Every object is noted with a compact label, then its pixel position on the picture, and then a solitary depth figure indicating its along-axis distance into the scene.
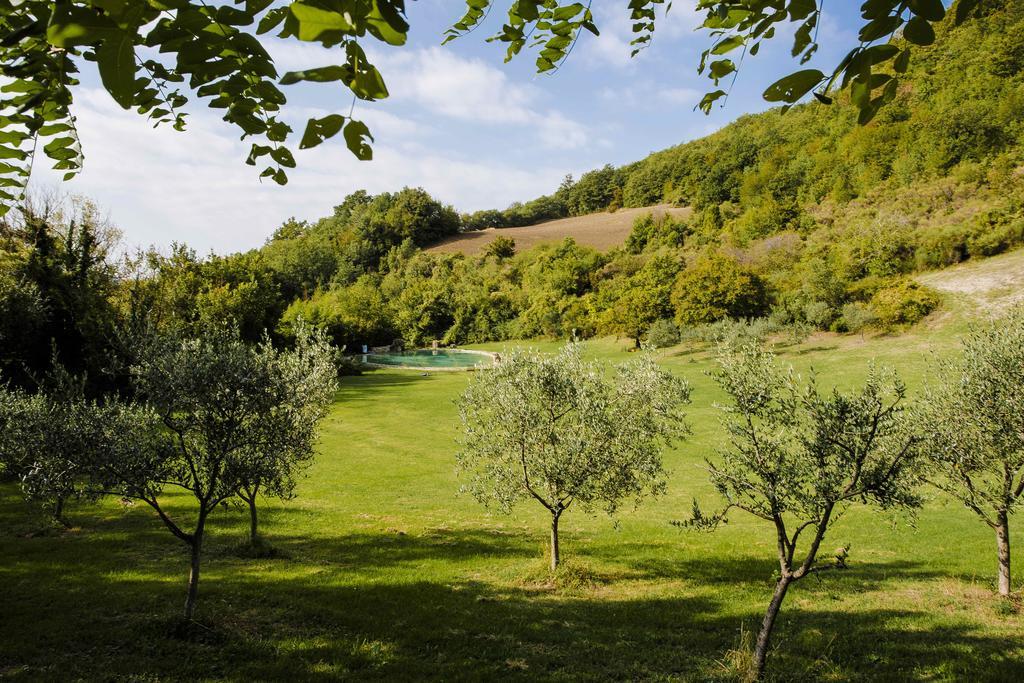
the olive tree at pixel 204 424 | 9.56
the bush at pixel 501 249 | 88.50
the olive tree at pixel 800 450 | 7.71
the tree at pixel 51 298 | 23.92
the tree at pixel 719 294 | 46.91
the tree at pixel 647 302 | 51.75
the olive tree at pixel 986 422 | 11.34
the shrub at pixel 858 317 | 38.55
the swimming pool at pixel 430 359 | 60.06
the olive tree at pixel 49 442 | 9.66
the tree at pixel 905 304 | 36.50
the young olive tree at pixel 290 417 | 10.77
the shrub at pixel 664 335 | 48.72
